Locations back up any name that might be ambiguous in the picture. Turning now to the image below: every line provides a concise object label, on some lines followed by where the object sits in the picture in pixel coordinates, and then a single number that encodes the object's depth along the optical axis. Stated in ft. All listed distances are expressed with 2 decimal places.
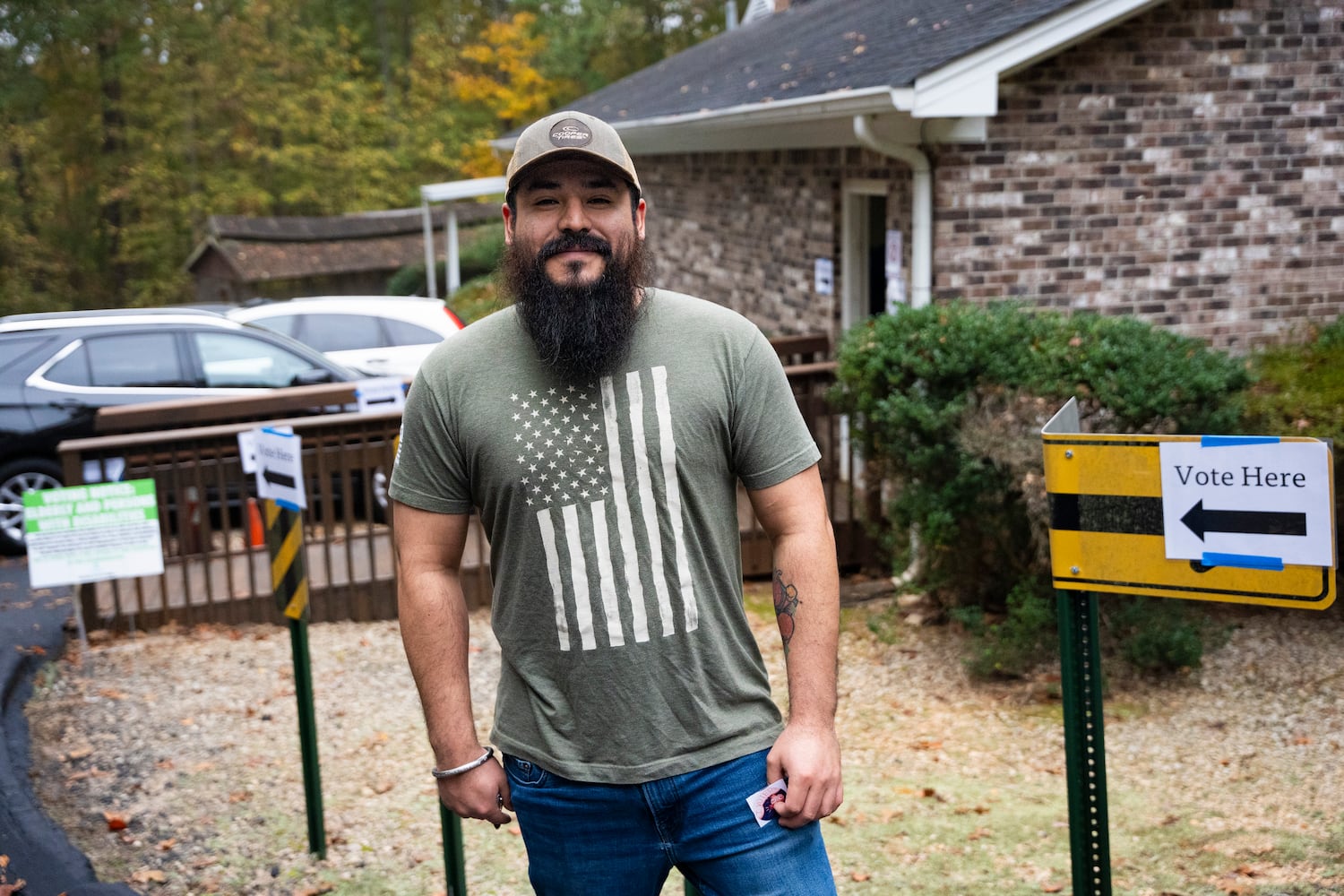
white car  40.83
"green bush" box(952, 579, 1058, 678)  18.86
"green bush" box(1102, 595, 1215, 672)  18.56
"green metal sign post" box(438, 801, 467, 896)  12.17
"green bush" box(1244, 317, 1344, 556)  19.72
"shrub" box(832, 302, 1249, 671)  19.22
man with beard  7.26
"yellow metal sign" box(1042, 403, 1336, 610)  8.48
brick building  24.43
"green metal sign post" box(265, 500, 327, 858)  14.73
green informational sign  20.04
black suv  31.50
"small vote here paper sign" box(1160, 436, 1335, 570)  8.05
